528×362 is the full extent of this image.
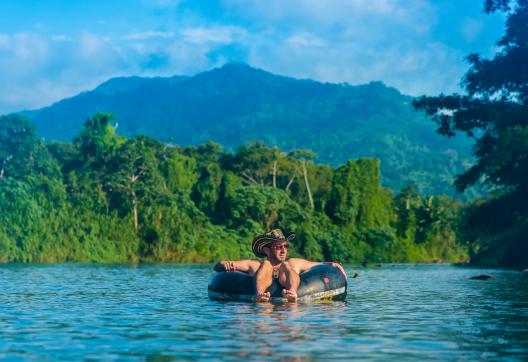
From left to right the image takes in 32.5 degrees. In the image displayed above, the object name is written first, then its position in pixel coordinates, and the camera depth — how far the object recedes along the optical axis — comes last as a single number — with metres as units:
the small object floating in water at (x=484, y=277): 35.16
